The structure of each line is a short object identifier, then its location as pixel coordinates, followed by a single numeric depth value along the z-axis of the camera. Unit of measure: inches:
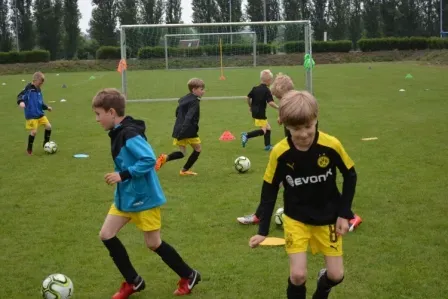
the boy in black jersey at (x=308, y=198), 167.0
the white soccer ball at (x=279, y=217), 283.6
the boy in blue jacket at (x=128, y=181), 194.6
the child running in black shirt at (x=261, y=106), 485.1
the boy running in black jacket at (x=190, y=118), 389.4
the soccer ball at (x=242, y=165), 412.2
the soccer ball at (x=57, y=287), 203.2
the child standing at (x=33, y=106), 500.8
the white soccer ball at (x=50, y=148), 517.3
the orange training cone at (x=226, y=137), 564.4
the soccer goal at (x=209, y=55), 1243.8
